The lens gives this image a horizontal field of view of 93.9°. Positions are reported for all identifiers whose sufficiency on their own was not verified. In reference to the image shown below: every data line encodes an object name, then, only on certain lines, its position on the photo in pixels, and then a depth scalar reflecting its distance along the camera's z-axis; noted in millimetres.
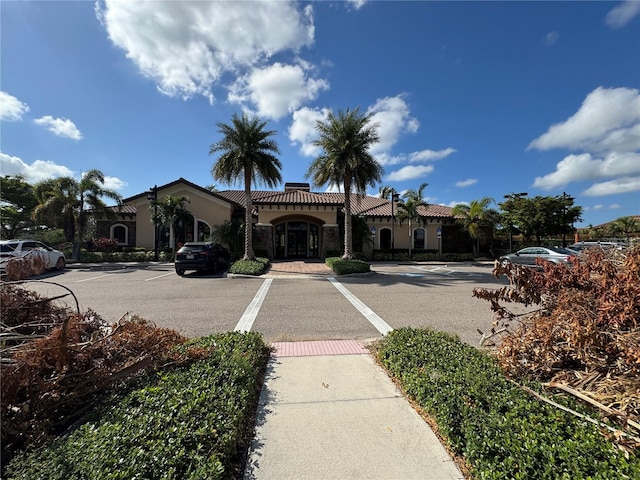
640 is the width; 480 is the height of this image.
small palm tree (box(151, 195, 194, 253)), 21547
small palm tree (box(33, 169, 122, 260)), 21234
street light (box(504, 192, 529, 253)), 28578
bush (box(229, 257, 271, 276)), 15430
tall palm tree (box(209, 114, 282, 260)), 17969
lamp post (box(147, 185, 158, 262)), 20812
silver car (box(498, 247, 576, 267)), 14938
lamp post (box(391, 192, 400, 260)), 22953
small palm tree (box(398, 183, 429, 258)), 24547
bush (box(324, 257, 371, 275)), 15781
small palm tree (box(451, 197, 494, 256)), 25422
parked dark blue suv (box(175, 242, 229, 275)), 15227
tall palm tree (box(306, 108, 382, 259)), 17562
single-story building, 23531
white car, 14094
